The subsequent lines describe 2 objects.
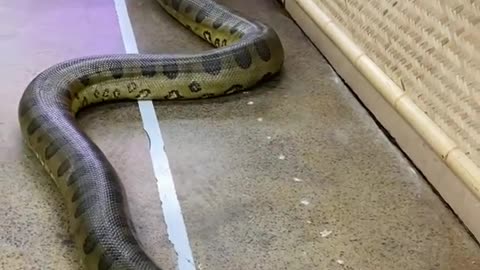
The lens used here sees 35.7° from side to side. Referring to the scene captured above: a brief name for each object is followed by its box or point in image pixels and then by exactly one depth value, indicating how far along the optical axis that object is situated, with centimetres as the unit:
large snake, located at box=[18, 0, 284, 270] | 160
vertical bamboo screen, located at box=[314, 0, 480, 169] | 173
